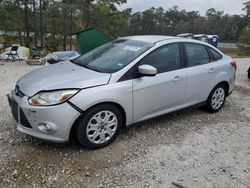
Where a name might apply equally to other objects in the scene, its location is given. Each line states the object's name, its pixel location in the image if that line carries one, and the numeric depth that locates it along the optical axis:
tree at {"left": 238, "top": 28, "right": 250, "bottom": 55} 22.91
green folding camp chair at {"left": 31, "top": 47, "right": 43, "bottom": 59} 9.85
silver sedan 2.19
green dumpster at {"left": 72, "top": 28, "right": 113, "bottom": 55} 7.77
